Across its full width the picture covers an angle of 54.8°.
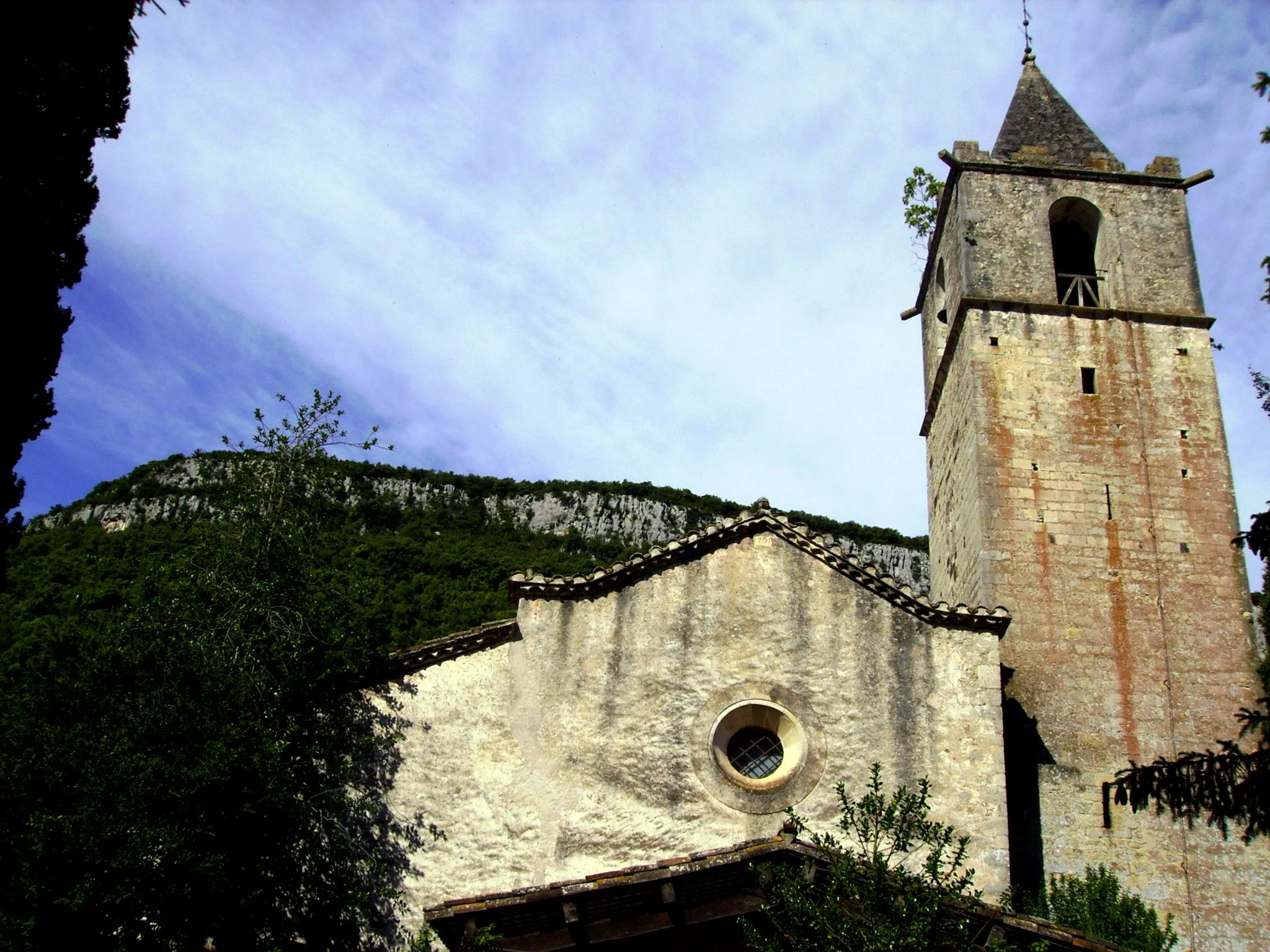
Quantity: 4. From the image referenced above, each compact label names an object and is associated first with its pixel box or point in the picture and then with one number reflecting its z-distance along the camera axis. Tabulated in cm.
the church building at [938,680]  1364
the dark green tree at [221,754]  1125
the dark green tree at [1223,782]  917
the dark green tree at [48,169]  842
